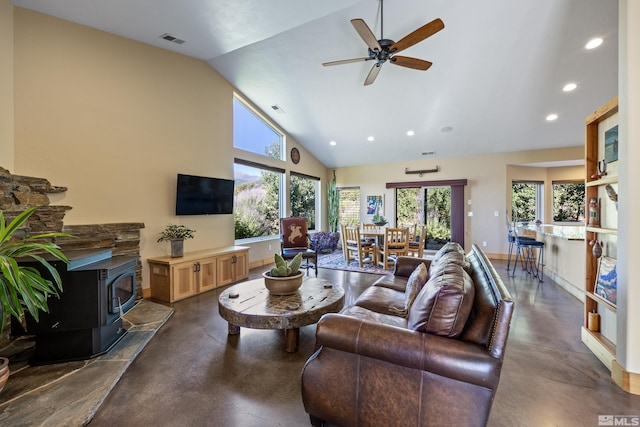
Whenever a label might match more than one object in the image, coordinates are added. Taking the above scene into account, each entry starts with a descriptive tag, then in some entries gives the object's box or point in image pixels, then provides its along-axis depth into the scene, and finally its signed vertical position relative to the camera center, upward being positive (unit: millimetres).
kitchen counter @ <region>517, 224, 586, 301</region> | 3924 -659
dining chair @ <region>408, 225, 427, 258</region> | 5336 -615
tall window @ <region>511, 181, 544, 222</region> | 7109 +395
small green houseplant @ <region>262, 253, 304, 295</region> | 2637 -620
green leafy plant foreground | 1589 -410
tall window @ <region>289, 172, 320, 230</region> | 7470 +524
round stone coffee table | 2248 -816
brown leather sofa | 1254 -724
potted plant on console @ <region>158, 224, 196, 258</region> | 3988 -338
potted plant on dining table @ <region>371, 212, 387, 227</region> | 6242 -145
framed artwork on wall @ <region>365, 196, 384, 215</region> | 8312 +268
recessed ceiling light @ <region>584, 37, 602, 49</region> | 3511 +2242
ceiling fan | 2714 +1868
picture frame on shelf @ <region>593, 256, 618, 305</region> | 2217 -548
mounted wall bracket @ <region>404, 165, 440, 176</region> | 7512 +1227
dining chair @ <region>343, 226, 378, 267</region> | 5668 -679
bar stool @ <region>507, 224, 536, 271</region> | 4926 -432
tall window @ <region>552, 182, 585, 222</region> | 7051 +346
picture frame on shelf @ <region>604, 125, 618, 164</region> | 2229 +594
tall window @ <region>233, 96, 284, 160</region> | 5582 +1812
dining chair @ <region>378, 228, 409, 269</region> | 5297 -549
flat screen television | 4262 +314
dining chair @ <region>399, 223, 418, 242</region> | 5793 -472
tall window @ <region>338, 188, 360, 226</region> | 8727 +291
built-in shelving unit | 2285 -140
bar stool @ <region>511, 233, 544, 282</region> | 4820 -862
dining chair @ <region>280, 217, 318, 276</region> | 5230 -431
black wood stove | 2160 -814
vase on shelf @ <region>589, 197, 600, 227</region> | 2521 +22
